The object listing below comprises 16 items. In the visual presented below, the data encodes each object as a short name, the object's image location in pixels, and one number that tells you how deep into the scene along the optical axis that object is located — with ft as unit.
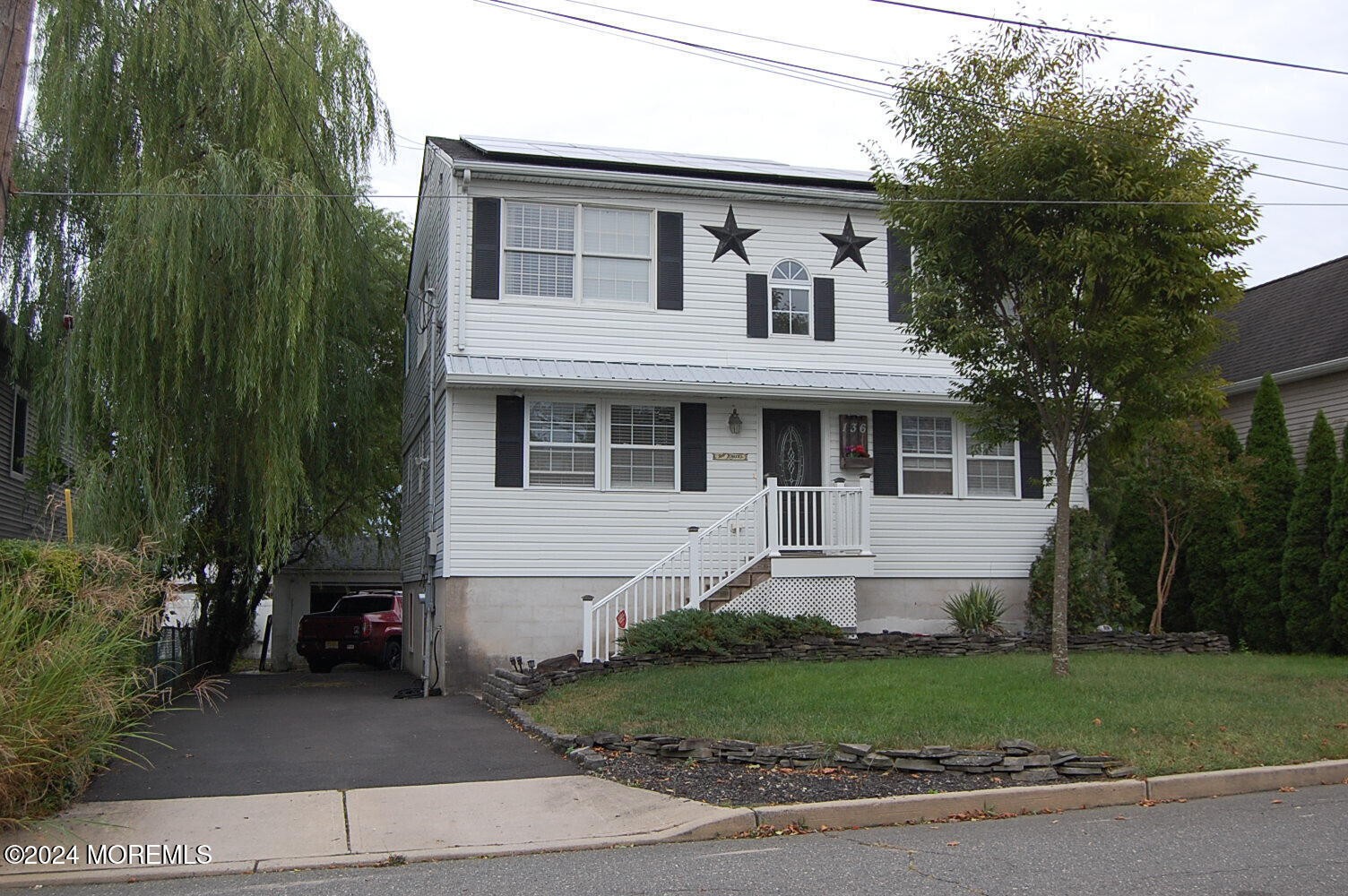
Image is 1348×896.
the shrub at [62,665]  23.02
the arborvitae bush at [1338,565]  52.34
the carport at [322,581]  85.81
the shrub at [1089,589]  52.95
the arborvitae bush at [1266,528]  57.26
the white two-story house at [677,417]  50.52
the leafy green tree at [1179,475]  54.08
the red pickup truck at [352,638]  74.49
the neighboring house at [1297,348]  60.23
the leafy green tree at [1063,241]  37.47
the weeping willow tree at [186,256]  45.24
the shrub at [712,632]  44.83
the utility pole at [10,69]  21.98
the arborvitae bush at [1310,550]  54.65
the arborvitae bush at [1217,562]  59.62
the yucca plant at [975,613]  53.36
